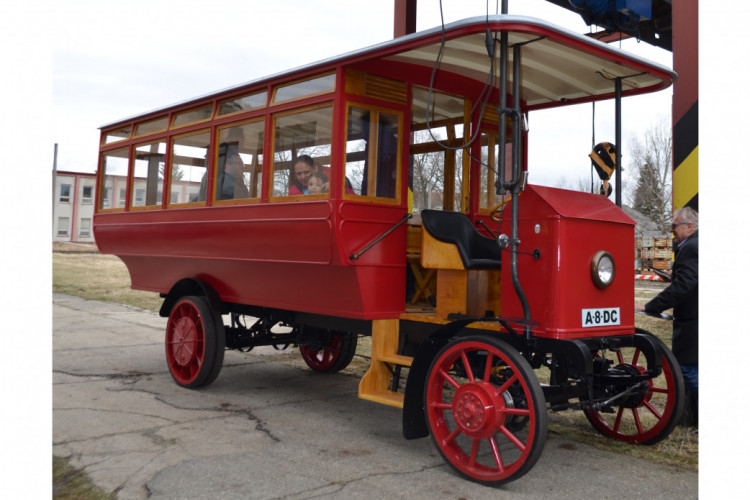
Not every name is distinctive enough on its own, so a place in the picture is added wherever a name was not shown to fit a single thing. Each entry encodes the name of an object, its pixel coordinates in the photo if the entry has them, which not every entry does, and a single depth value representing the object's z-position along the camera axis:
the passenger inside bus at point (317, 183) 5.07
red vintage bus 4.14
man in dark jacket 4.97
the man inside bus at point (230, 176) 5.95
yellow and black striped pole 5.15
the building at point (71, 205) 49.78
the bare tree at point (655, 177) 31.77
